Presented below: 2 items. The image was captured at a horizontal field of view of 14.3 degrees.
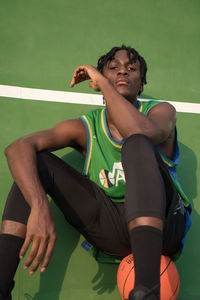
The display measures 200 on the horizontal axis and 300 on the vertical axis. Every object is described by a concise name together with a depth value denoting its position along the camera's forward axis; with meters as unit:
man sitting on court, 2.31
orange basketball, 2.62
